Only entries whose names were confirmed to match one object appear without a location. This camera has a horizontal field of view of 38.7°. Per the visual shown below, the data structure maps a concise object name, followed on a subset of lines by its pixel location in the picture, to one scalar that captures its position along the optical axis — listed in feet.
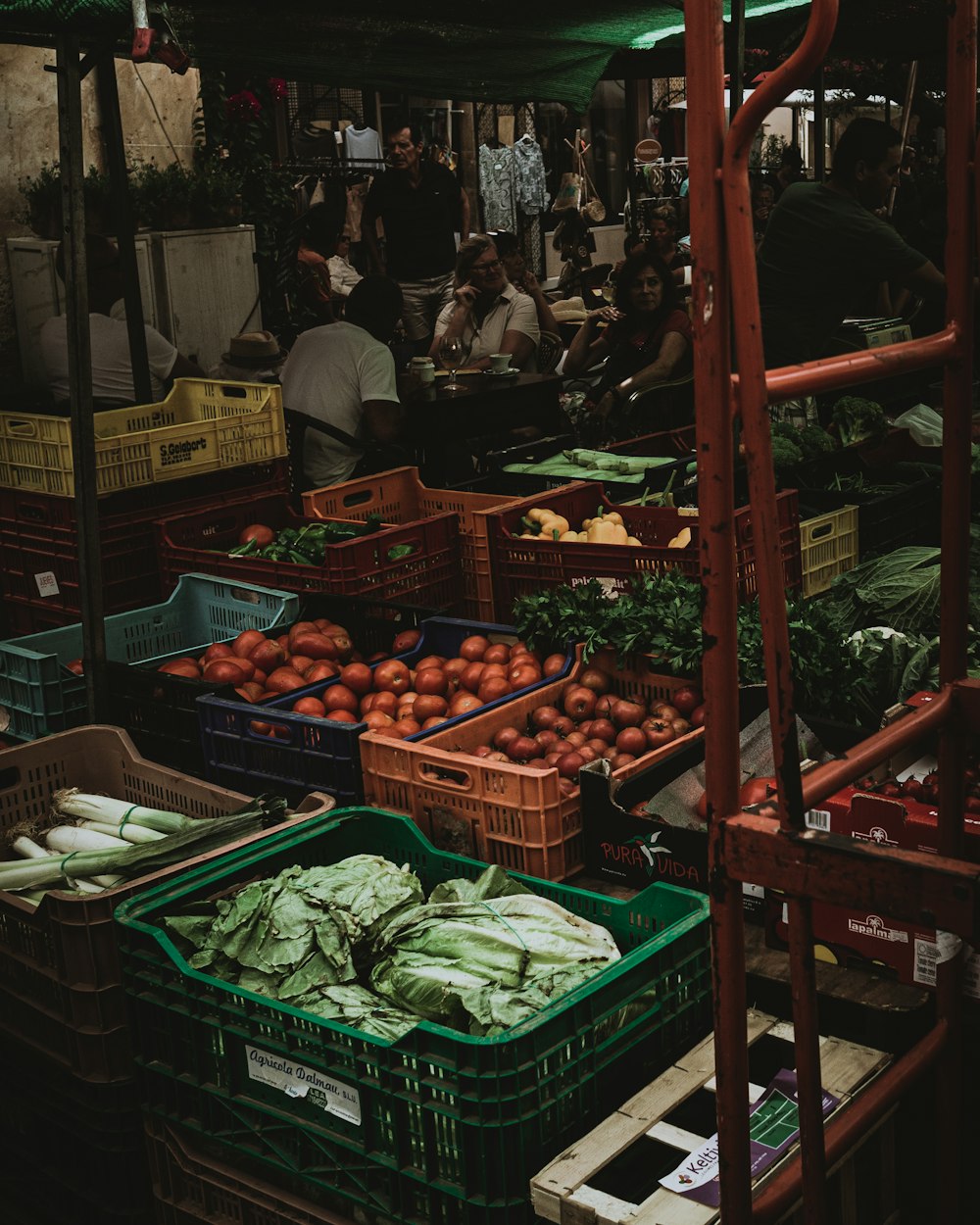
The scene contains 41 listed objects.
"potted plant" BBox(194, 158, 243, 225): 31.35
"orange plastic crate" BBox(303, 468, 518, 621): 17.80
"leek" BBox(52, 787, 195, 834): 12.02
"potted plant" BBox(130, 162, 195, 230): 30.66
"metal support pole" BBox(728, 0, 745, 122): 19.38
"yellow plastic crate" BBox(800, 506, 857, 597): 18.04
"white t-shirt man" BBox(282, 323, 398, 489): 23.65
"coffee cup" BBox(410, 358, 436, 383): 26.71
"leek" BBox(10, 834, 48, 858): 12.09
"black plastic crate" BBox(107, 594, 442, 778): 13.38
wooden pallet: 7.57
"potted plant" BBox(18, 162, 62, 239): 28.78
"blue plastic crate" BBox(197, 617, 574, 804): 12.23
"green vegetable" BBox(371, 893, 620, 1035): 8.87
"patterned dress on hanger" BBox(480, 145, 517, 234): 62.18
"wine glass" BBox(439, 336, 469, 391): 30.48
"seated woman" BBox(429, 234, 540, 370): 29.53
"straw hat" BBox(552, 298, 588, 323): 46.52
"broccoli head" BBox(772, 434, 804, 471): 20.26
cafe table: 25.46
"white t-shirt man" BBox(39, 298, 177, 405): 23.35
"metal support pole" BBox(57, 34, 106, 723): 13.03
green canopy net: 19.34
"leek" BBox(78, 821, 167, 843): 11.90
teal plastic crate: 14.43
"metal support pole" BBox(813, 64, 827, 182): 32.50
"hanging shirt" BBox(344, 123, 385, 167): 55.57
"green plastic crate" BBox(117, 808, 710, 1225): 7.95
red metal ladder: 5.43
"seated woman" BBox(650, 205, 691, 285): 32.37
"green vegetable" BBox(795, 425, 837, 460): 21.34
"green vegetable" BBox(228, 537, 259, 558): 18.06
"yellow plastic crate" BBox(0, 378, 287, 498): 18.16
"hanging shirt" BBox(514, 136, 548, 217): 61.87
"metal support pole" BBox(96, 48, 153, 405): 20.12
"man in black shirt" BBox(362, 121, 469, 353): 36.47
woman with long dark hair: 26.27
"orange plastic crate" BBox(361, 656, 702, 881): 10.92
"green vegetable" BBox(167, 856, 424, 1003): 9.47
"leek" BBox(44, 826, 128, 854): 11.98
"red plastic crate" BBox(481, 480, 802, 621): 15.93
